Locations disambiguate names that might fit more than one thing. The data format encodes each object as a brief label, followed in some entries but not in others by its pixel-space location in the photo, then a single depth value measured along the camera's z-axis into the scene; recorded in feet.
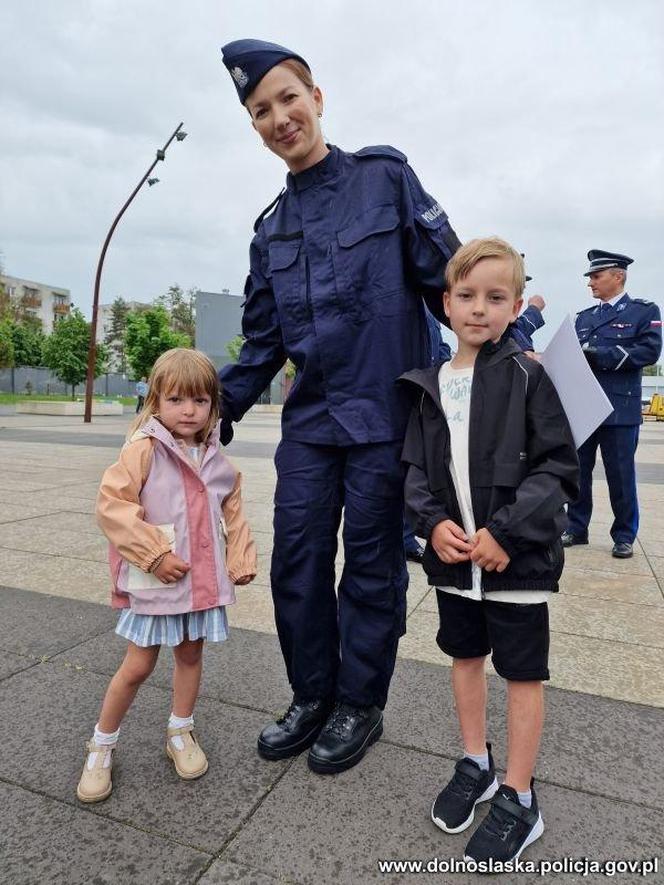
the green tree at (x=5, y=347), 100.48
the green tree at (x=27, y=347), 168.65
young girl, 6.22
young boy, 5.49
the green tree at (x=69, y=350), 100.07
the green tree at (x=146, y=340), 118.62
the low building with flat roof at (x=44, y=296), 256.93
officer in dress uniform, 15.19
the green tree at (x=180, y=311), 236.43
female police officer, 6.83
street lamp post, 59.67
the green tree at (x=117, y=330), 269.64
